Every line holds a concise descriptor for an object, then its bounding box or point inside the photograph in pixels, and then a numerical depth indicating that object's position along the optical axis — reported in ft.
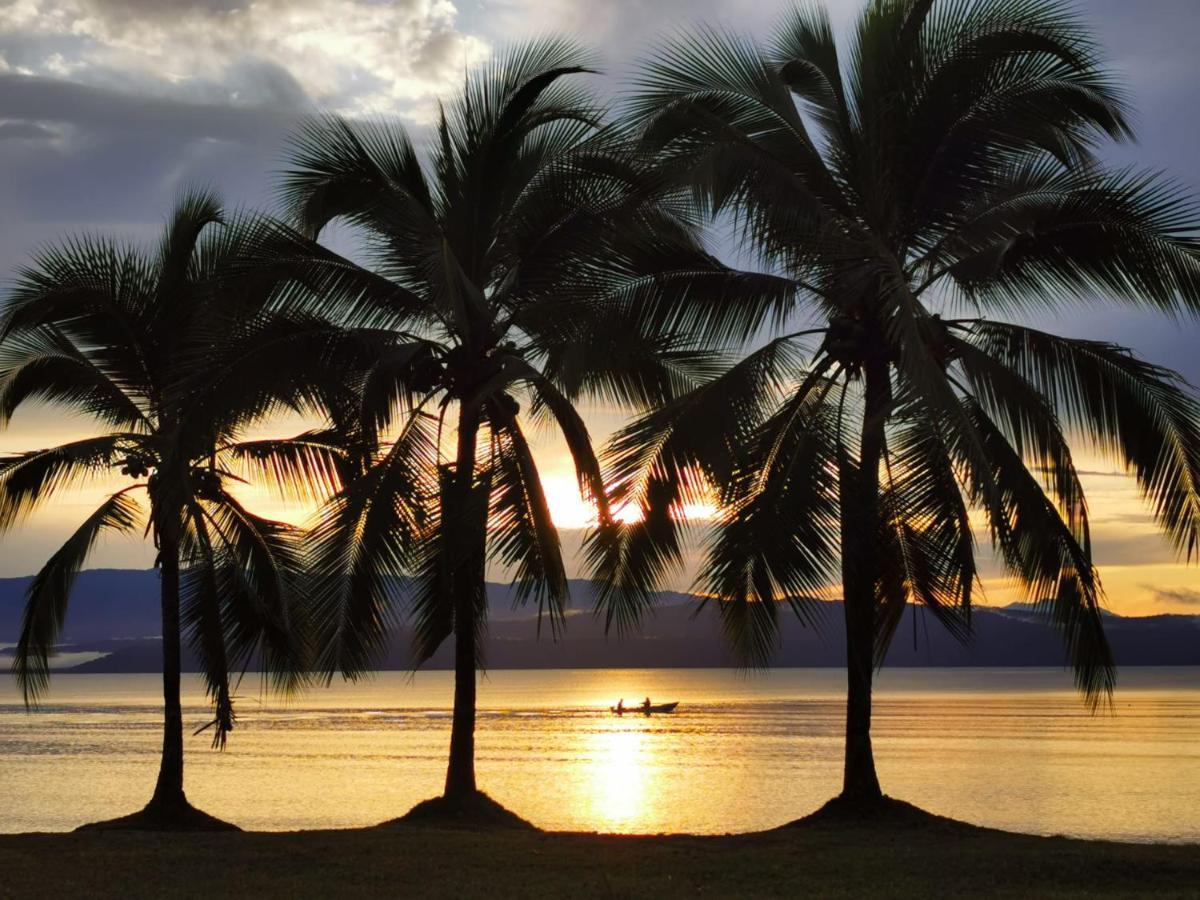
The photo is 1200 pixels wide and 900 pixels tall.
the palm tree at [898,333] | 45.47
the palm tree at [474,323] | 49.88
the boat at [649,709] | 407.32
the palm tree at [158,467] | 58.49
